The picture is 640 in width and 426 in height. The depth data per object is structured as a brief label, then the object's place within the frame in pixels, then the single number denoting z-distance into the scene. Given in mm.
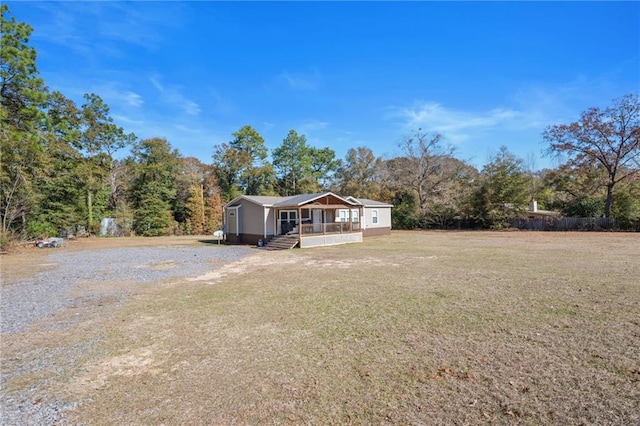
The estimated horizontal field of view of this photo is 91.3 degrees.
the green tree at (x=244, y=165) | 32875
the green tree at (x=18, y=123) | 17547
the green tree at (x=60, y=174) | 22312
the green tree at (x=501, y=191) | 27109
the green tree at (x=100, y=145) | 26688
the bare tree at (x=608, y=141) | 23562
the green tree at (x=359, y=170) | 37281
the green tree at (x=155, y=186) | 27703
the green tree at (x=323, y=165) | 40406
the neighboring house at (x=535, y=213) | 28225
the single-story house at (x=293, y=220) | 17922
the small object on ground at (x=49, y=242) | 17797
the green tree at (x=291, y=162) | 37844
